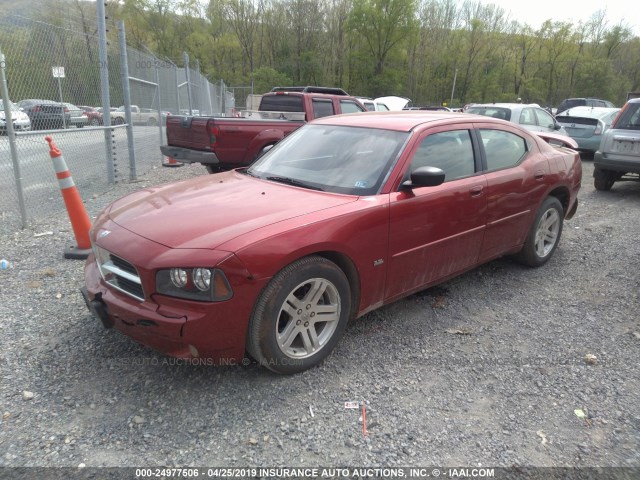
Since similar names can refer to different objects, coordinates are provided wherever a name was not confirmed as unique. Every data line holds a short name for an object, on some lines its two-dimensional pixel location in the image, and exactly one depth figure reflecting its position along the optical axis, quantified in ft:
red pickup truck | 25.99
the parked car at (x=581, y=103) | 96.16
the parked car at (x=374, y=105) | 49.40
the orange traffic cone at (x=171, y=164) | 35.23
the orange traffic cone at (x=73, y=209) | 15.47
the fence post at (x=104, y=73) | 26.02
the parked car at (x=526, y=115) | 37.86
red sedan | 8.20
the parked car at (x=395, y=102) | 77.81
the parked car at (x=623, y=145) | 26.48
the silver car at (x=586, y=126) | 42.96
